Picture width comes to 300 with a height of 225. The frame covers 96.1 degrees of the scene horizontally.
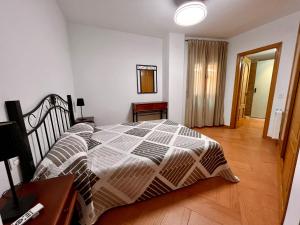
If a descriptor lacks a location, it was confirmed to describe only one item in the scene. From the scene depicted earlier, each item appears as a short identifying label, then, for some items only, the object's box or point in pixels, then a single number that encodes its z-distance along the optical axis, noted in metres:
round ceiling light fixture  1.86
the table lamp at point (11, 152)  0.56
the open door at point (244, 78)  3.69
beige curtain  3.55
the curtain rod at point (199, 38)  3.49
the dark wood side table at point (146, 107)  3.42
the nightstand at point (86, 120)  2.65
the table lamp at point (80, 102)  2.74
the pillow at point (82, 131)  1.58
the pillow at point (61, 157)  0.99
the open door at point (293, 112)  1.65
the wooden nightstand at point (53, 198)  0.64
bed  1.05
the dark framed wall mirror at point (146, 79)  3.56
